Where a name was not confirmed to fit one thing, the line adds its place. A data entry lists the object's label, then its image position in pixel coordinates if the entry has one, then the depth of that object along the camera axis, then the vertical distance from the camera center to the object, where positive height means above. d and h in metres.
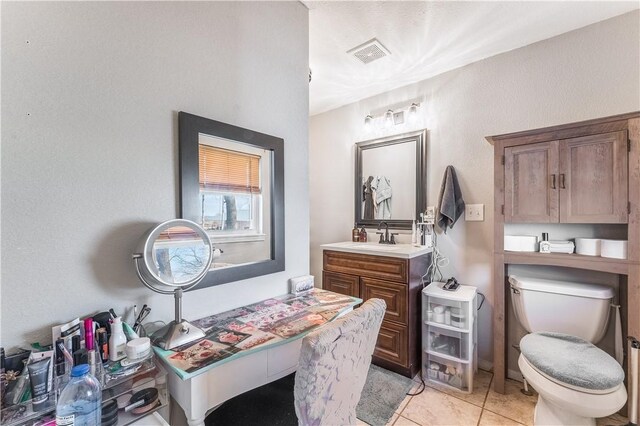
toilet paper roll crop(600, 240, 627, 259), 1.42 -0.23
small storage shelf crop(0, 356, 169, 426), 0.65 -0.53
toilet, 1.18 -0.76
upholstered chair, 0.73 -0.49
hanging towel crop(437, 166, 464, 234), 2.08 +0.06
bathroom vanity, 1.92 -0.62
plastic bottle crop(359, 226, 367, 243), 2.65 -0.27
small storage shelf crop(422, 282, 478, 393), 1.80 -0.94
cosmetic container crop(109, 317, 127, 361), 0.82 -0.42
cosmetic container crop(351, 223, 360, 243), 2.67 -0.25
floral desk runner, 0.84 -0.48
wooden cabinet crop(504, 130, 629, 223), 1.42 +0.17
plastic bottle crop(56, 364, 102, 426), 0.64 -0.48
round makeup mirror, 0.92 -0.20
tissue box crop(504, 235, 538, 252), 1.73 -0.24
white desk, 0.83 -0.60
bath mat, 1.59 -1.27
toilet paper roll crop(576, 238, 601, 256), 1.53 -0.24
